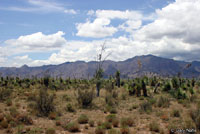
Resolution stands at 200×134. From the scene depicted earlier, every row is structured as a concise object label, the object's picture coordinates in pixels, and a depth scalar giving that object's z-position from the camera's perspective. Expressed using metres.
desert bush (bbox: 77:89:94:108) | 16.48
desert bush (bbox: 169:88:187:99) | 20.01
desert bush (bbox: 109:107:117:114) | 14.23
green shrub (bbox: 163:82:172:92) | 27.18
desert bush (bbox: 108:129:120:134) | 9.06
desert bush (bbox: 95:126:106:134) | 9.36
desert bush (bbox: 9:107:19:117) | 12.10
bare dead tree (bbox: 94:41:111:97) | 23.41
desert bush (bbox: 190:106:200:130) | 9.46
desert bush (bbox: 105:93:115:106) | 17.10
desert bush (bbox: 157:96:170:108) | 16.05
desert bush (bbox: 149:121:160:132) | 9.89
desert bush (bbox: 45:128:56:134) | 9.25
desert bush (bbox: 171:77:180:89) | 28.57
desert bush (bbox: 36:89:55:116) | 13.55
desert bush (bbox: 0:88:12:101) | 18.93
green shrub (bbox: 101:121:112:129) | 10.36
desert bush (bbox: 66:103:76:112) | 14.73
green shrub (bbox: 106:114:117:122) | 11.66
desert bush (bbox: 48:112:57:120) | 12.45
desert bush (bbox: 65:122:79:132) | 10.05
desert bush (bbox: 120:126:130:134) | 9.50
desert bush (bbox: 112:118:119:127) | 10.81
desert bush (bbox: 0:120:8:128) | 10.05
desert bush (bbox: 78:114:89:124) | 11.60
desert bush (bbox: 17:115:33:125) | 11.03
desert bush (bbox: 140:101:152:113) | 14.23
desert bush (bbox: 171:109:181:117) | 12.74
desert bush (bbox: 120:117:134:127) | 10.94
